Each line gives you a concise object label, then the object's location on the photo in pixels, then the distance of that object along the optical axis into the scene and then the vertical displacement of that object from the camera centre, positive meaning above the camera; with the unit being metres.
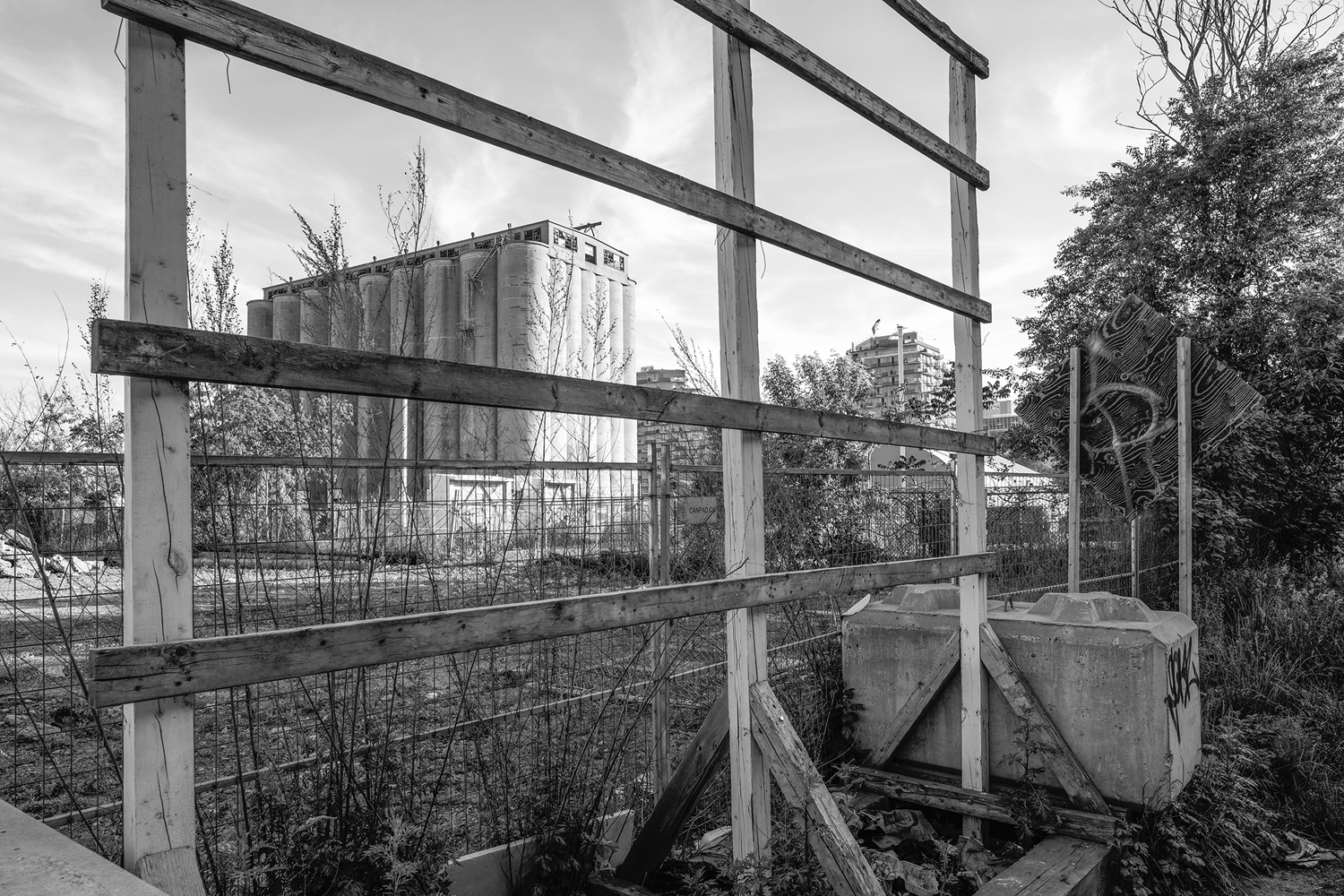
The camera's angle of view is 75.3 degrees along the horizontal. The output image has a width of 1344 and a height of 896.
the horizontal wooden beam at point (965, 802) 3.93 -1.70
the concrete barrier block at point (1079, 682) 4.15 -1.18
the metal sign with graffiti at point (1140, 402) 6.36 +0.34
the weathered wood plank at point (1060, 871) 3.44 -1.74
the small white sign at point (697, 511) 4.09 -0.25
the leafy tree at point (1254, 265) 10.23 +2.61
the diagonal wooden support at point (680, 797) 3.27 -1.28
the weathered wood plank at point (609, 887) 3.19 -1.58
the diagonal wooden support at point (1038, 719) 4.10 -1.30
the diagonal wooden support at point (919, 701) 4.54 -1.30
